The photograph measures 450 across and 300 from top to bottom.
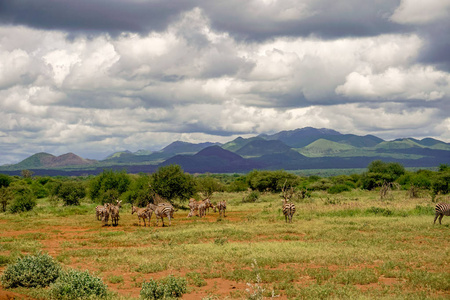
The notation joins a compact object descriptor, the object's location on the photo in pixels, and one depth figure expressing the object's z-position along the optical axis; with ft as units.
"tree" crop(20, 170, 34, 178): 546.59
